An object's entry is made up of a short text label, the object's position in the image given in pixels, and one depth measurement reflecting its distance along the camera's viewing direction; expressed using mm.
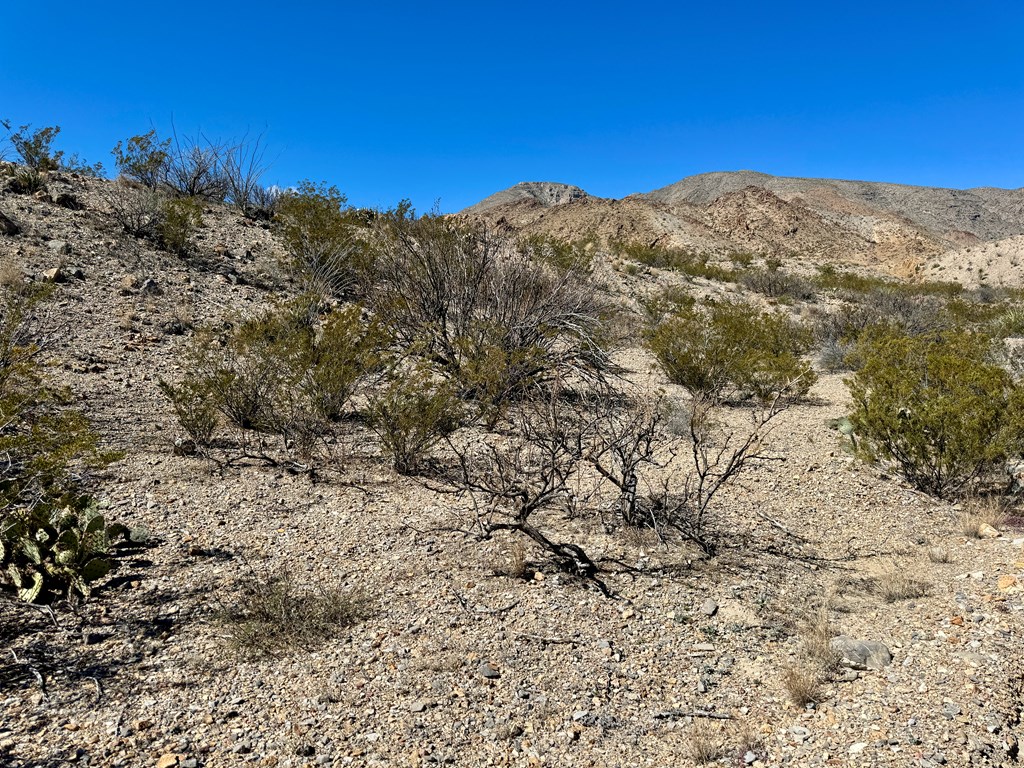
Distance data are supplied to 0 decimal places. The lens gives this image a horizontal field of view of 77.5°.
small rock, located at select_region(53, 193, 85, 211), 13883
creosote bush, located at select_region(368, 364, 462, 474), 6359
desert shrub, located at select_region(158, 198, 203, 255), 13109
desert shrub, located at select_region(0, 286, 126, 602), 3812
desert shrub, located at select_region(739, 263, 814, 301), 25098
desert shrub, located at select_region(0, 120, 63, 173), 16062
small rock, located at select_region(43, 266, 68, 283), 10312
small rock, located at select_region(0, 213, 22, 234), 11711
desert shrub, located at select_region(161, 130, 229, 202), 17594
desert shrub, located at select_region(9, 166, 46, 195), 14000
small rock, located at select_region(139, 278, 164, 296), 11117
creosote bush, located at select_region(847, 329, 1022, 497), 5609
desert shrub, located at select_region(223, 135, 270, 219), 18391
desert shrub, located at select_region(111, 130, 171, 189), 16422
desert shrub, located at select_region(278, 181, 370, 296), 12828
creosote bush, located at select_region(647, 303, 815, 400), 9812
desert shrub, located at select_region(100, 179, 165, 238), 13359
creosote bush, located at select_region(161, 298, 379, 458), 6633
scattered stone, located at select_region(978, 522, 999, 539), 4938
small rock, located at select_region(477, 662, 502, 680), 3246
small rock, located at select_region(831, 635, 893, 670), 3271
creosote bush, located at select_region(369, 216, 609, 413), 8547
